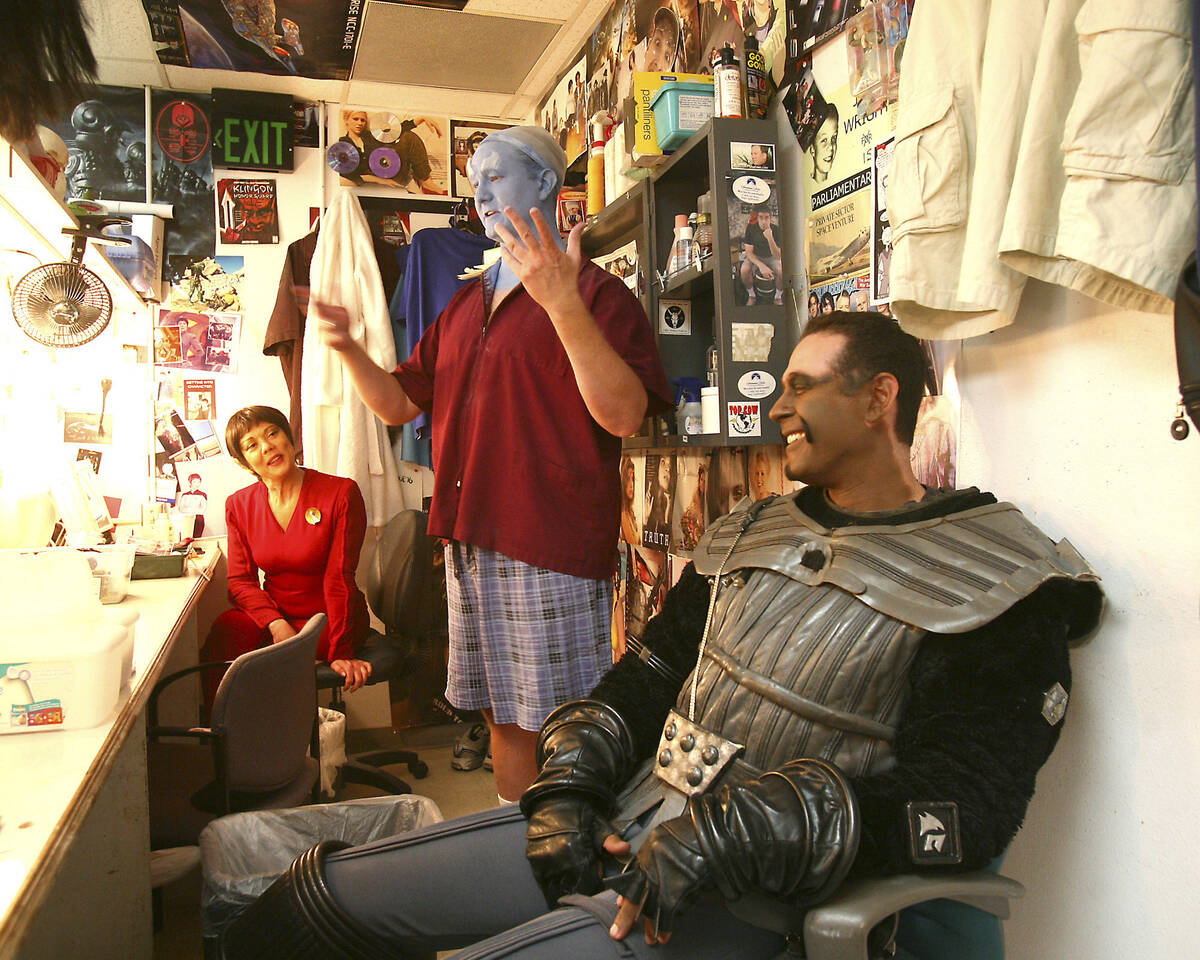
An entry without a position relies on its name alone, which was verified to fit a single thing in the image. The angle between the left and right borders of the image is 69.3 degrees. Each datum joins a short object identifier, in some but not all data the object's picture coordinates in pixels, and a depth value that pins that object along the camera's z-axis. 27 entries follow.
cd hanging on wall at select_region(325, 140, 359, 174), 4.02
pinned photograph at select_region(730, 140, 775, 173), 1.99
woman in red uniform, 3.17
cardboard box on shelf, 2.20
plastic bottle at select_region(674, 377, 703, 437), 2.20
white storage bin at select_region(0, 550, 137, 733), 1.18
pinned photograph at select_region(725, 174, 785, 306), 1.99
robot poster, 3.88
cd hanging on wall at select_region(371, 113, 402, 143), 4.20
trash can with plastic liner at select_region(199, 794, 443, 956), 1.69
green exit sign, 4.00
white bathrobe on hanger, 3.75
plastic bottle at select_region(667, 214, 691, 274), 2.26
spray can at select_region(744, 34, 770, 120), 2.08
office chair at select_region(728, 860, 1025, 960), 0.94
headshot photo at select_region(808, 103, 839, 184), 1.90
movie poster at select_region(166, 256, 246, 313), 4.02
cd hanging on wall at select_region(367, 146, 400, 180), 4.14
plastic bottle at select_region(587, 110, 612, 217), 2.90
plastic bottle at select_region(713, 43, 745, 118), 2.05
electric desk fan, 2.99
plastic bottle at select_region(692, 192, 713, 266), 2.14
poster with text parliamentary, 1.79
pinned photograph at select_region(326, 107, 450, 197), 4.14
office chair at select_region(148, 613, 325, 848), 1.90
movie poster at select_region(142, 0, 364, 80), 3.21
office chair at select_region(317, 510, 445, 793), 3.48
